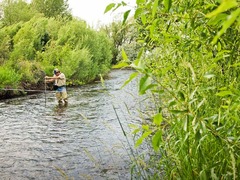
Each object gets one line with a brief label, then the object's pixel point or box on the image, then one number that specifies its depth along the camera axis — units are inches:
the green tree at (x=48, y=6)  1980.8
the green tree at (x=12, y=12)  1376.7
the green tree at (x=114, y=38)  1941.4
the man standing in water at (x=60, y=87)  551.2
